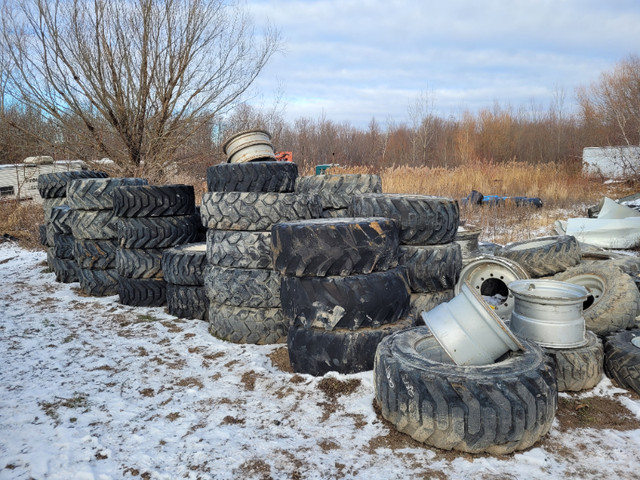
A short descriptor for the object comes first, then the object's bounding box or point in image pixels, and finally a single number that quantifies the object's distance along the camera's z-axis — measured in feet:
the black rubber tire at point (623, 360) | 10.44
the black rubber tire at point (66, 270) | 22.90
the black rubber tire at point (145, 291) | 18.25
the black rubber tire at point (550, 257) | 16.12
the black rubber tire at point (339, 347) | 10.89
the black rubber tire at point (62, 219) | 22.12
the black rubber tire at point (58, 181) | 24.39
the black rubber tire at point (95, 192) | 19.88
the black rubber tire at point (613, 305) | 12.81
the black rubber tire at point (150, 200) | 17.90
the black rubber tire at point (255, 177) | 14.60
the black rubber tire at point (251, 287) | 13.89
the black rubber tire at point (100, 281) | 20.24
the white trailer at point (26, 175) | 49.29
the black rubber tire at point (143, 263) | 18.10
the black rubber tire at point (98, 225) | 19.98
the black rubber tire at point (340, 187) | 16.44
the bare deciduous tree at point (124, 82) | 37.11
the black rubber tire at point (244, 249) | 13.93
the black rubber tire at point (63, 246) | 22.57
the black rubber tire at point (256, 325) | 14.02
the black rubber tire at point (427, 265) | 13.37
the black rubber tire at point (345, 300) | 10.77
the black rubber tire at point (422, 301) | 13.44
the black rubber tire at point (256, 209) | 13.92
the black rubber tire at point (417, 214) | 13.33
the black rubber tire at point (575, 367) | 10.36
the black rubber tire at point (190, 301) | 16.48
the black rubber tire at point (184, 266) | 16.01
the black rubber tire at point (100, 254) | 20.10
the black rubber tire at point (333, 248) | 10.82
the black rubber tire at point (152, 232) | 18.12
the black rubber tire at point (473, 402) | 7.91
